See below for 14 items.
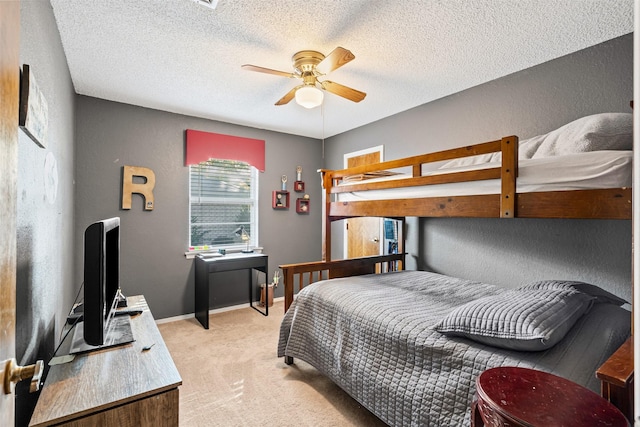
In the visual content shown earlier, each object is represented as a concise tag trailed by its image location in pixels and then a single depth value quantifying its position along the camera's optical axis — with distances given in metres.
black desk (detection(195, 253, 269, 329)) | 3.34
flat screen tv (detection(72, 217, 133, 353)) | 1.18
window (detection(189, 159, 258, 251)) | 3.73
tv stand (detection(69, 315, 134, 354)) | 1.38
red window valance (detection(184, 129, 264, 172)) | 3.59
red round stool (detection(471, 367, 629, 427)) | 0.98
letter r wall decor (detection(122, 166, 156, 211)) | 3.24
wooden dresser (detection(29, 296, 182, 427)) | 1.00
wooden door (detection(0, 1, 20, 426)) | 0.60
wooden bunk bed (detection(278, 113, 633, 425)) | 1.37
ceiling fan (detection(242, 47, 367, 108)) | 1.99
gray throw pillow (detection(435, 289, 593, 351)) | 1.31
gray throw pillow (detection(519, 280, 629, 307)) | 1.86
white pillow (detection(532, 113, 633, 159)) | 1.64
